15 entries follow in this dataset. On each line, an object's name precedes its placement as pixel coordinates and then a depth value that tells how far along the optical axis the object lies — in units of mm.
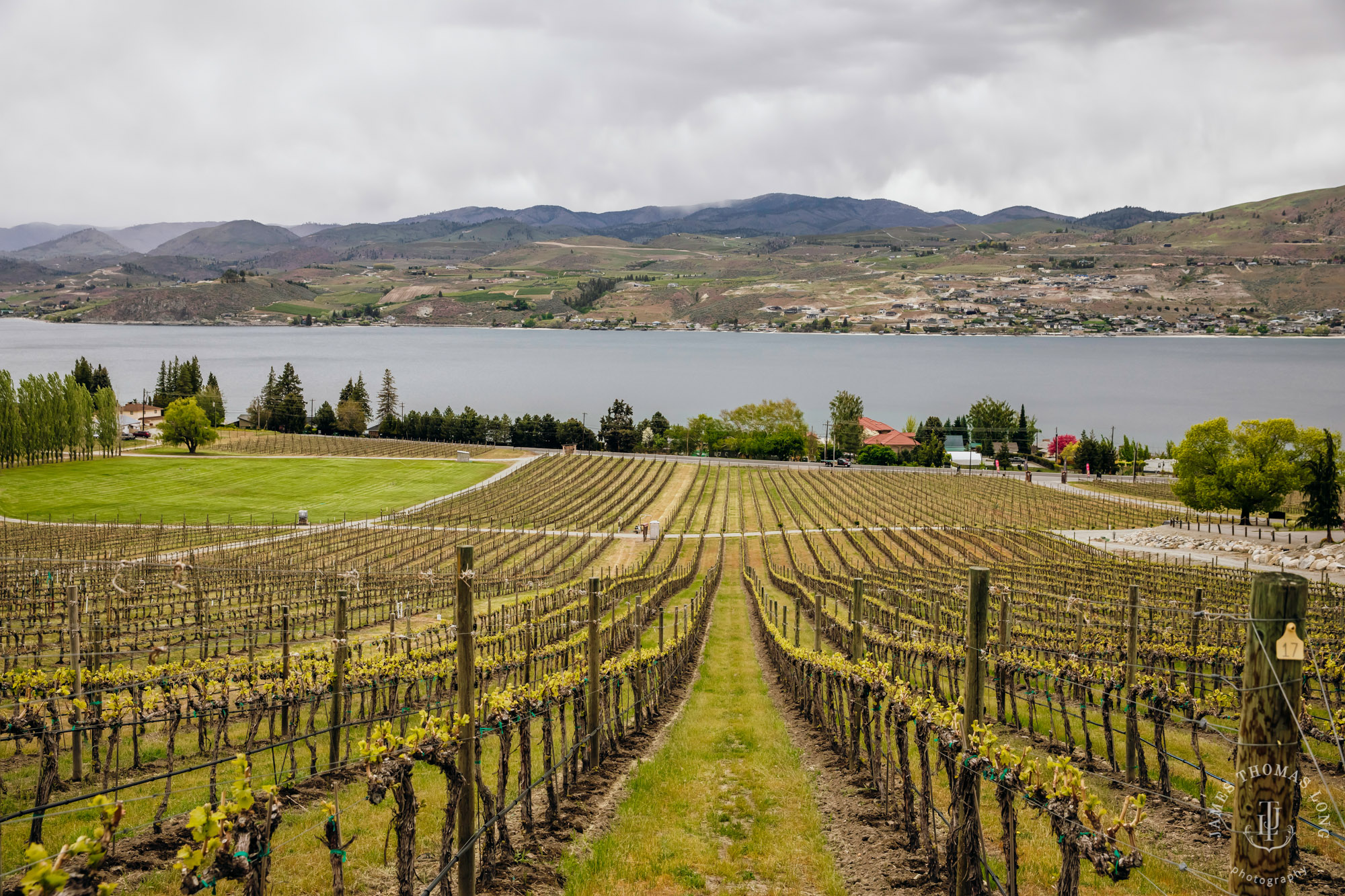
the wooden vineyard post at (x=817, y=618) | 16250
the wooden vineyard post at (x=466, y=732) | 7066
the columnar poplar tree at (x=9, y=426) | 74375
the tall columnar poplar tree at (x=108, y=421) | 84500
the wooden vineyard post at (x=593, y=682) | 11086
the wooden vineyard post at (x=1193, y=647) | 13332
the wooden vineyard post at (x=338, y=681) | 10812
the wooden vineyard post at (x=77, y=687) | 10273
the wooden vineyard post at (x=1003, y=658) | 13984
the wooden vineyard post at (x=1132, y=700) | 10750
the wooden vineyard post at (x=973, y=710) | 6844
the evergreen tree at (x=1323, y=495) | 47844
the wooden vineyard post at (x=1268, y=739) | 4102
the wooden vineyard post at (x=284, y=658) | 11844
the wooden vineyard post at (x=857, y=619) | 11836
